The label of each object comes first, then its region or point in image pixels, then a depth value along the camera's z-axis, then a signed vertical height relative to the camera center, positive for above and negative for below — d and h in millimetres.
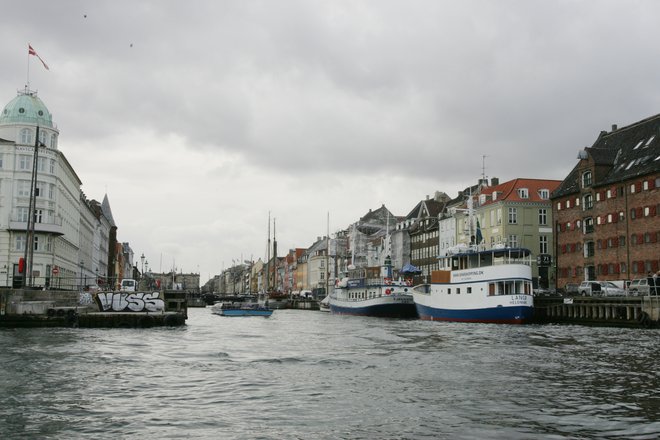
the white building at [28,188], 81938 +13760
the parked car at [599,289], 64275 +1630
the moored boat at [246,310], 90375 -743
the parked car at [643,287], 58188 +1636
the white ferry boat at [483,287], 63688 +1766
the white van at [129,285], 76812 +2046
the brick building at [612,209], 72625 +10908
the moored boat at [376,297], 89688 +1017
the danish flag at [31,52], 61338 +21783
